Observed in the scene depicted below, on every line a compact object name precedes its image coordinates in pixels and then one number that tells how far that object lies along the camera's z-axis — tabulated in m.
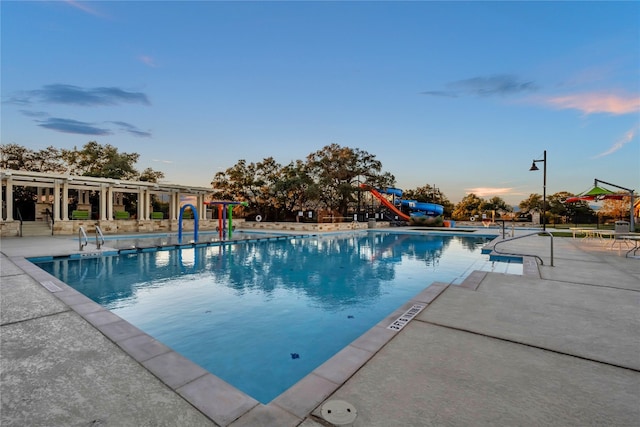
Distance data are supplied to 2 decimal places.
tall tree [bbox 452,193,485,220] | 39.66
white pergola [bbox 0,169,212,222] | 15.91
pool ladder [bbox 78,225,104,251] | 11.04
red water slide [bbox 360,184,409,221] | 31.23
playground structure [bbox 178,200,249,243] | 16.92
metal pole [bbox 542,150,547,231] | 19.17
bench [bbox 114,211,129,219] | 20.88
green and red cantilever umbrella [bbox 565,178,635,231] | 15.39
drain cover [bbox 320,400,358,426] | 1.99
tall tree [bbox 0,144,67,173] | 25.11
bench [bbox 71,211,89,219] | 18.64
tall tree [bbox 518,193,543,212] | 39.06
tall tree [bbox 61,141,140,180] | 26.66
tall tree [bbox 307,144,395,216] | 29.47
